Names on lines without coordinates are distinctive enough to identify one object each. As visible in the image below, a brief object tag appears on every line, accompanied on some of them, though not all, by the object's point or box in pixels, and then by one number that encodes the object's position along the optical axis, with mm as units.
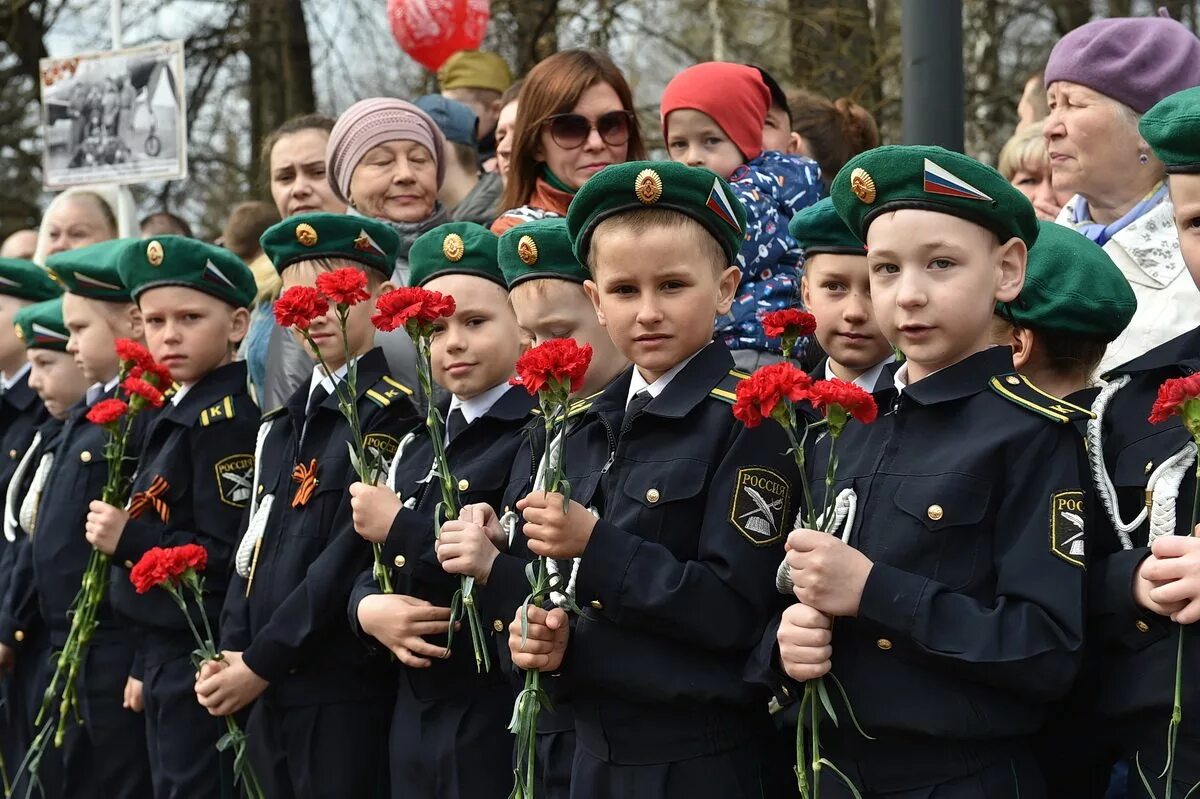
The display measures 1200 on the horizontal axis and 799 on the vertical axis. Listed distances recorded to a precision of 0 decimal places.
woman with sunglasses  4613
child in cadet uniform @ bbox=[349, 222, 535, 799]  3740
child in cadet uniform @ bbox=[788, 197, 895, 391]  3668
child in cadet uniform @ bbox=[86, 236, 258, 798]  4652
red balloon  8359
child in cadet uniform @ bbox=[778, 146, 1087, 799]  2678
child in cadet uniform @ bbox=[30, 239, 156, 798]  5062
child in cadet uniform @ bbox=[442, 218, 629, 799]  3480
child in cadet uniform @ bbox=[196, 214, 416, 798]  4098
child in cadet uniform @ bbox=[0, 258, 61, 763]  5824
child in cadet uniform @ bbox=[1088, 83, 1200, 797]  2686
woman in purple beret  3828
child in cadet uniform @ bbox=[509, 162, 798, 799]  3045
